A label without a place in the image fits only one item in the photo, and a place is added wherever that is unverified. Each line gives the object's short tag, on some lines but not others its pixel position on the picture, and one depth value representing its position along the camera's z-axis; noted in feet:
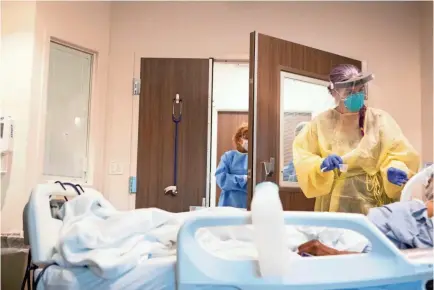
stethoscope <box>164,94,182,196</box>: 9.91
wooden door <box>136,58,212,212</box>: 9.90
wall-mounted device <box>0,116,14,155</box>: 7.55
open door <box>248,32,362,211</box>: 8.06
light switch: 9.83
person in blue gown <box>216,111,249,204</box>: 14.12
